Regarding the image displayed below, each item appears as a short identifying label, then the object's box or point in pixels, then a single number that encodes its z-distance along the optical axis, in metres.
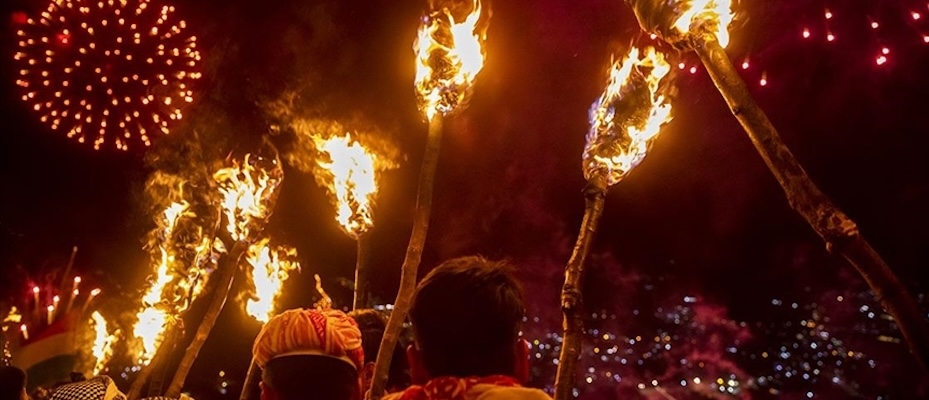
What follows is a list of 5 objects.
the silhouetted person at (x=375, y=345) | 4.84
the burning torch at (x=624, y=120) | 4.69
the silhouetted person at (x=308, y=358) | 3.20
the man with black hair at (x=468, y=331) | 2.50
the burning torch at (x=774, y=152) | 2.87
